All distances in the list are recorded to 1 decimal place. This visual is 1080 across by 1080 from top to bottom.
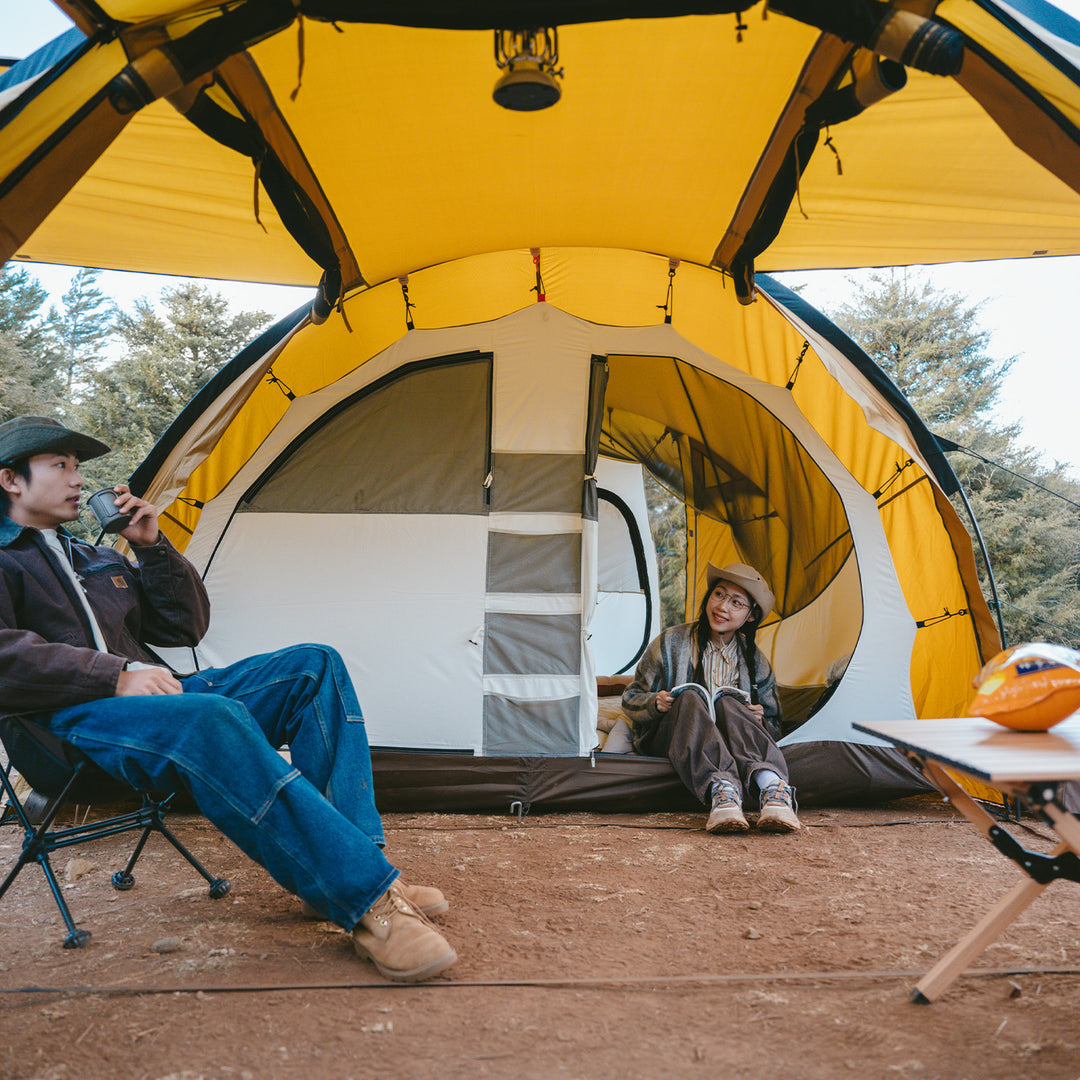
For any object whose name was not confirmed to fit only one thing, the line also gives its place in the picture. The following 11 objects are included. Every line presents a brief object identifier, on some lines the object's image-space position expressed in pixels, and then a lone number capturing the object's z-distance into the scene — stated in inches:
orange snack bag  62.9
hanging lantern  71.1
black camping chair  76.9
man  68.6
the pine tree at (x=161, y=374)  507.2
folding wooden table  53.0
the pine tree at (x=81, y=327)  673.5
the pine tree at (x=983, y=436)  383.2
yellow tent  92.2
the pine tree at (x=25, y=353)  550.3
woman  116.8
